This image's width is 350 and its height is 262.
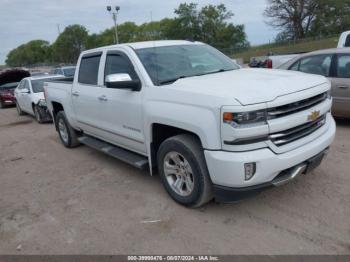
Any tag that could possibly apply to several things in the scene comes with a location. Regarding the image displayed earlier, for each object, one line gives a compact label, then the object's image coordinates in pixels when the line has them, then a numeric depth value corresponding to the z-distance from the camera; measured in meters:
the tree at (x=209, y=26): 77.00
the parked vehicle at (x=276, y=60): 11.04
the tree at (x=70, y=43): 100.75
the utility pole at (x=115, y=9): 27.56
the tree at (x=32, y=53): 126.75
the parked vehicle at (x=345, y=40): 8.73
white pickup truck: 3.38
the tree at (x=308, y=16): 61.97
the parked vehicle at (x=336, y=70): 6.84
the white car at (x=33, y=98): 11.27
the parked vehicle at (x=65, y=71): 21.20
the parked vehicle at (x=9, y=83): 17.50
